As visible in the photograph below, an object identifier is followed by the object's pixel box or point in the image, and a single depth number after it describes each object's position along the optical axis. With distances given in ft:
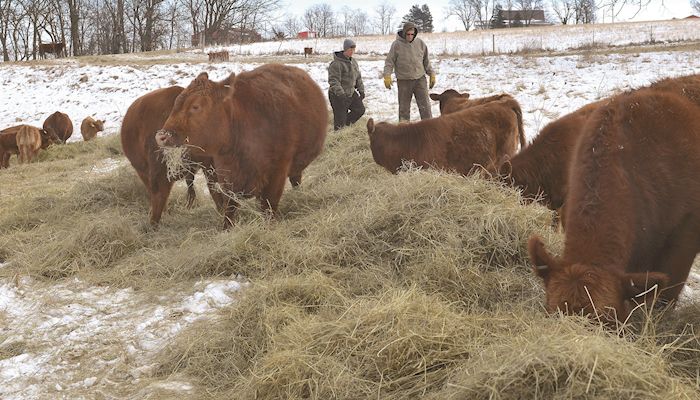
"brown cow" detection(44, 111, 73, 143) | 48.62
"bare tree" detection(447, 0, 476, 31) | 285.84
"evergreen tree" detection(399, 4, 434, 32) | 237.29
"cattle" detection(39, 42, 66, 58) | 136.05
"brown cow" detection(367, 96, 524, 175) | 22.52
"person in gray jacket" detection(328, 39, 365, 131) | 34.35
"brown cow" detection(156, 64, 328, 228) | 17.90
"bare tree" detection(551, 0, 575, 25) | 241.55
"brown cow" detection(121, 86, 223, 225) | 19.86
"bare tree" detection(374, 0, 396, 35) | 314.96
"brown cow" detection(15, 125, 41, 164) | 40.57
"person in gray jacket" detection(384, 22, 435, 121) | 32.68
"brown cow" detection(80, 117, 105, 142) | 49.29
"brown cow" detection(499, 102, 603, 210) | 18.28
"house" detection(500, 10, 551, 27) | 215.10
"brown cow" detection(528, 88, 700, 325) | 9.45
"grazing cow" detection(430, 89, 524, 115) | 28.37
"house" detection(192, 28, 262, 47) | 169.58
